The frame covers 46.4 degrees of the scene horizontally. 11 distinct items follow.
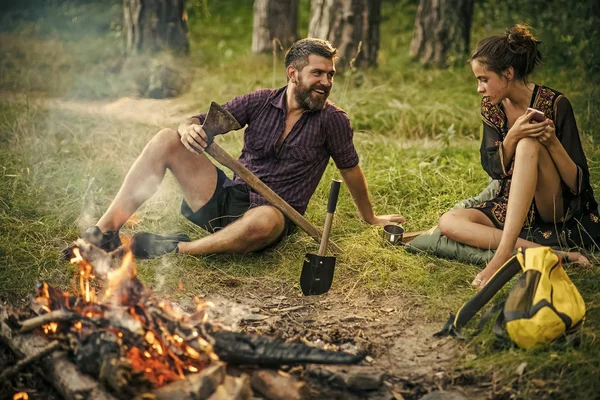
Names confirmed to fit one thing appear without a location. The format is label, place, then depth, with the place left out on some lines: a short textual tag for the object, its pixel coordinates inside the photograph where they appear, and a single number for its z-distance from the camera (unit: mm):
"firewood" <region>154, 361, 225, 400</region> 2674
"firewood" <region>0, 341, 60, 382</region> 2865
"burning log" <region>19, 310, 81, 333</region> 3057
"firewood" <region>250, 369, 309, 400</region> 2820
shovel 4020
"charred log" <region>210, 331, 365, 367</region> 3027
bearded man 4254
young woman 3852
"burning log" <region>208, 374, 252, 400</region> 2678
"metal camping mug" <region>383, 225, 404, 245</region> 4605
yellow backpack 3148
